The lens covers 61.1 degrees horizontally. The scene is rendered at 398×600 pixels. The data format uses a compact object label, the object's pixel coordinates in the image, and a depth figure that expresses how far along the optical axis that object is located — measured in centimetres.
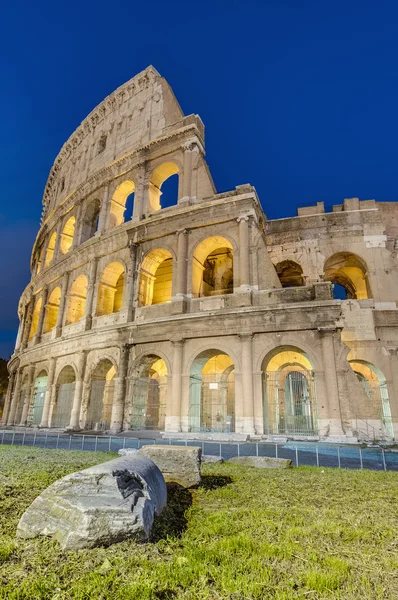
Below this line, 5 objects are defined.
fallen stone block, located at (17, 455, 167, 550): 262
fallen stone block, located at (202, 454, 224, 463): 738
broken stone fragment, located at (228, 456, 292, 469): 684
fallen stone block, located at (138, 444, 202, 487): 497
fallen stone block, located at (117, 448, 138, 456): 661
